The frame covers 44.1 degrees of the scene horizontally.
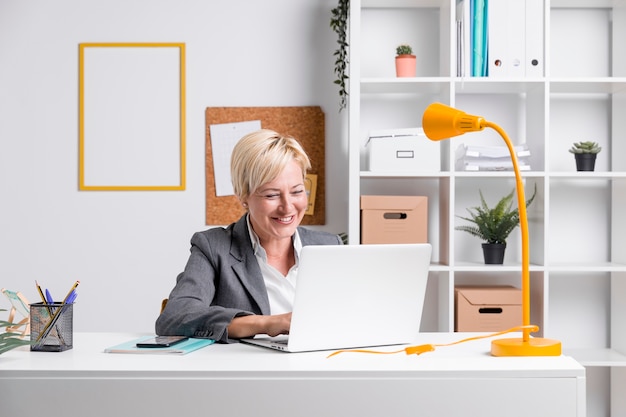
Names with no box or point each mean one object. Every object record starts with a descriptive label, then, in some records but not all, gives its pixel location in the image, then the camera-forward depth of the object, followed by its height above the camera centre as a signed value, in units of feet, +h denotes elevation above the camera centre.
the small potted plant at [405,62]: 11.05 +1.97
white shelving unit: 11.80 +0.78
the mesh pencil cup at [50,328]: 5.69 -0.95
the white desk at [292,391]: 4.92 -1.23
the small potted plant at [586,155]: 11.12 +0.65
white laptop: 5.38 -0.69
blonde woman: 7.22 -0.41
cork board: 11.87 +0.99
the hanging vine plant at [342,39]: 11.22 +2.38
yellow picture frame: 11.91 +1.28
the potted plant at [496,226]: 11.02 -0.38
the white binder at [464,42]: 10.73 +2.21
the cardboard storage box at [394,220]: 10.73 -0.28
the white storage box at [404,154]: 10.78 +0.64
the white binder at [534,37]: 10.72 +2.27
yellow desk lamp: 5.41 -0.04
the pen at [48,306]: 5.69 -0.80
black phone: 5.65 -1.07
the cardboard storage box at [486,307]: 10.69 -1.51
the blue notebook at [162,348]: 5.52 -1.09
